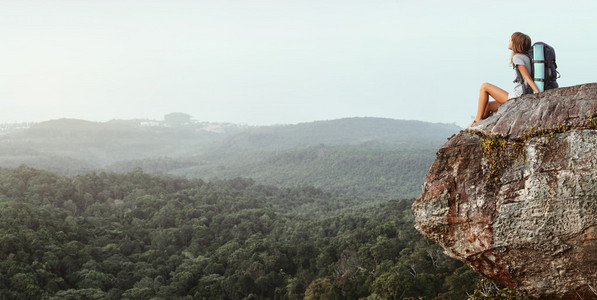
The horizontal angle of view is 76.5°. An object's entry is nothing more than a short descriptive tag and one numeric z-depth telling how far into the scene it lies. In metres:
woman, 5.95
